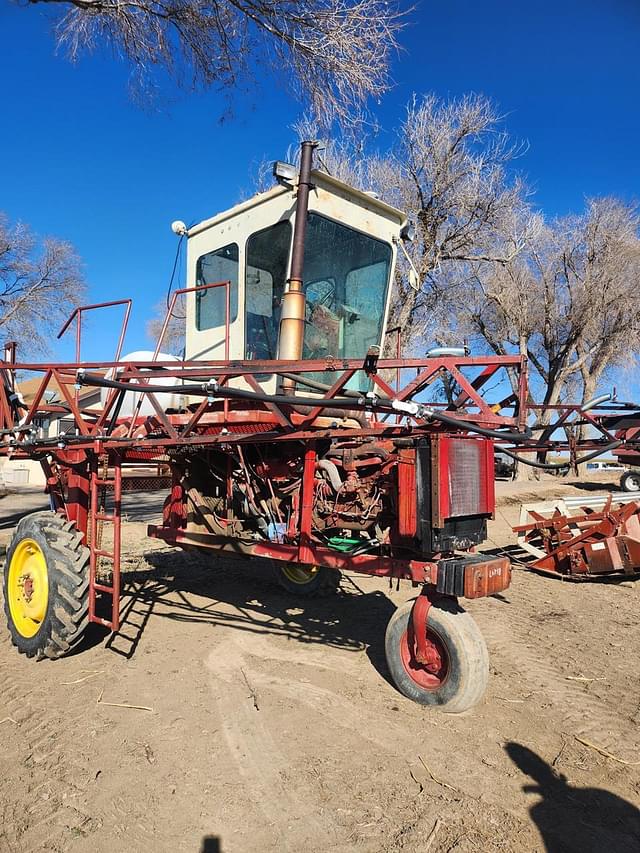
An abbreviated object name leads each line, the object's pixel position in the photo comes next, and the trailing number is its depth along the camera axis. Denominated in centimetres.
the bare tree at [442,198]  1603
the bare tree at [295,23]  633
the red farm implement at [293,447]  378
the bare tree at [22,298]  1814
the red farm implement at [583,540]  734
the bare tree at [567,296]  2142
